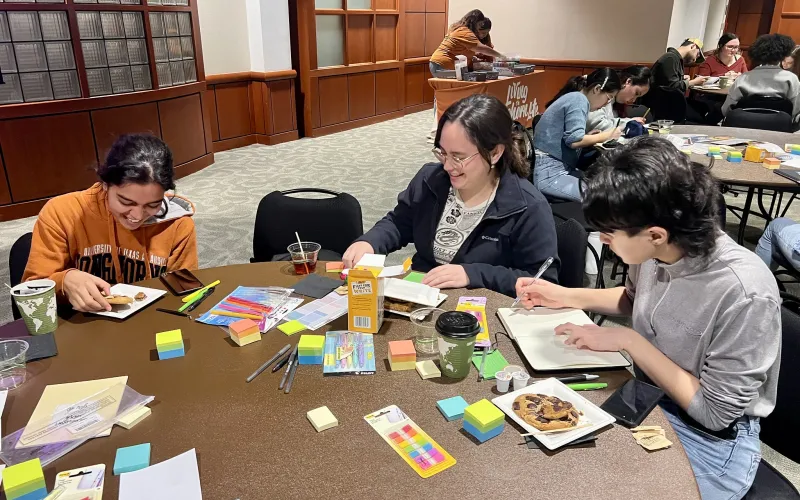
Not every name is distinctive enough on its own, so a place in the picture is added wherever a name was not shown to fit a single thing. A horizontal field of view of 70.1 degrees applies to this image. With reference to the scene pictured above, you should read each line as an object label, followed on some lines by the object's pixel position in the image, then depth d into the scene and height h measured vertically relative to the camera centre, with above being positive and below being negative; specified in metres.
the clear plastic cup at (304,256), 1.95 -0.66
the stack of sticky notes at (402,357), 1.38 -0.70
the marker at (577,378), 1.34 -0.73
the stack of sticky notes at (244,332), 1.50 -0.70
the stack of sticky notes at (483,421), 1.15 -0.71
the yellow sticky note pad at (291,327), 1.57 -0.72
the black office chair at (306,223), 2.60 -0.73
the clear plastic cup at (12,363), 1.35 -0.71
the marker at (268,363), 1.37 -0.73
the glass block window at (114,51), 4.88 +0.03
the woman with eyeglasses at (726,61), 7.24 -0.12
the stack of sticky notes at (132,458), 1.08 -0.74
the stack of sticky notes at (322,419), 1.19 -0.73
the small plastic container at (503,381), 1.30 -0.71
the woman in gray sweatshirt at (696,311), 1.25 -0.56
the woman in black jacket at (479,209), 1.98 -0.54
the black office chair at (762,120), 4.63 -0.53
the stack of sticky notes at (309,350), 1.41 -0.70
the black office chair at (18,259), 1.97 -0.67
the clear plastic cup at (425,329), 1.48 -0.71
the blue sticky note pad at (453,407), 1.22 -0.73
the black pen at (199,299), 1.70 -0.71
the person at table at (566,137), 3.65 -0.53
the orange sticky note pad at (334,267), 1.98 -0.71
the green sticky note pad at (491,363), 1.37 -0.73
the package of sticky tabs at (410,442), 1.09 -0.74
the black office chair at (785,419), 1.37 -0.88
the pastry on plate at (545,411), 1.17 -0.72
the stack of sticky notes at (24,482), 1.01 -0.72
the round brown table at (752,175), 3.01 -0.64
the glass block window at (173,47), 5.48 +0.06
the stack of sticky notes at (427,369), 1.36 -0.72
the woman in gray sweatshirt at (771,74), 5.18 -0.20
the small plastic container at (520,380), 1.30 -0.71
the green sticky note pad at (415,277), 1.84 -0.69
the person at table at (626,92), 4.11 -0.29
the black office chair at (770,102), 5.18 -0.45
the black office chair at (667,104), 5.79 -0.51
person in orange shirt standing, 7.45 +0.13
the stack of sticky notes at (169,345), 1.43 -0.69
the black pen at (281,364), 1.40 -0.73
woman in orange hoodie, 1.83 -0.56
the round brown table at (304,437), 1.04 -0.74
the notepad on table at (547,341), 1.39 -0.71
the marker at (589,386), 1.32 -0.73
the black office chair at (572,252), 2.17 -0.73
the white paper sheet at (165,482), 1.03 -0.75
